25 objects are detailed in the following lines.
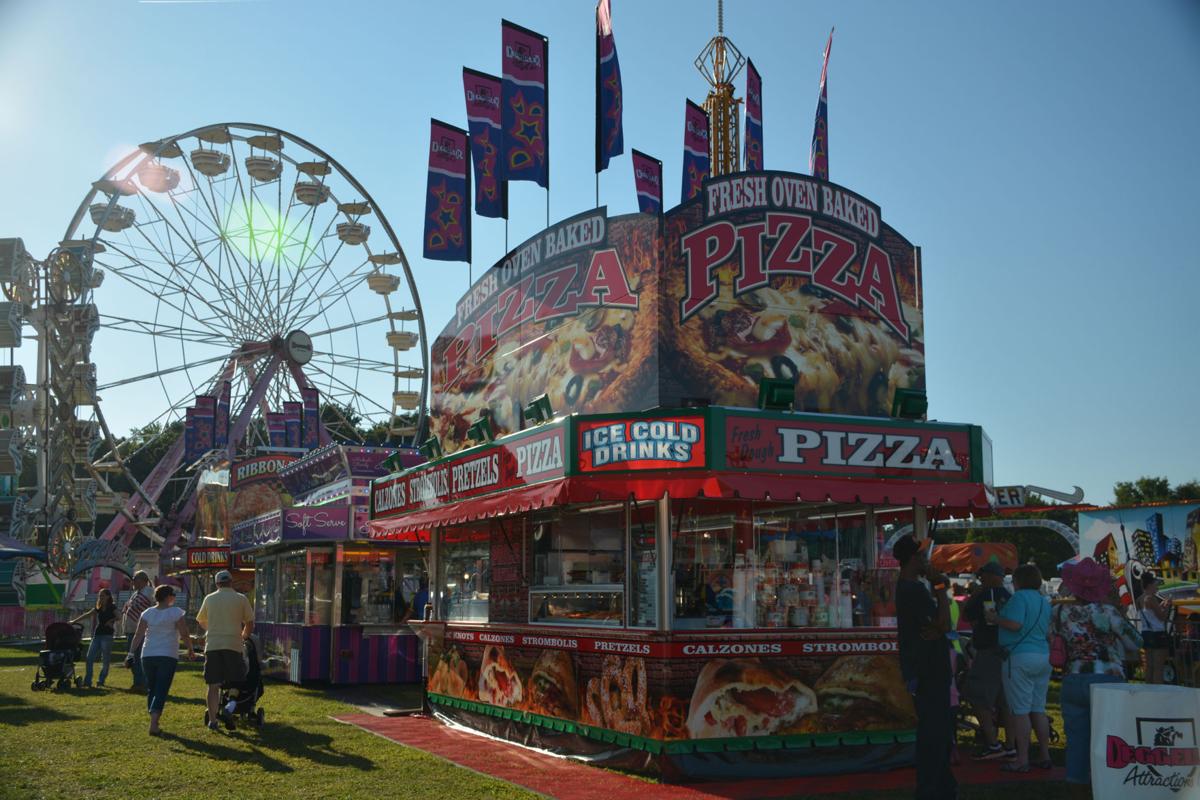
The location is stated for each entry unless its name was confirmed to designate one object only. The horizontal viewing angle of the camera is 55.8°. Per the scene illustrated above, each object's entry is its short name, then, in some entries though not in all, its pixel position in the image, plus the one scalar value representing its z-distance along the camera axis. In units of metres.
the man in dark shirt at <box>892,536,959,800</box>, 7.57
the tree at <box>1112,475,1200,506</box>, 65.18
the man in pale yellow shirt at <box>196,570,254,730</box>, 12.47
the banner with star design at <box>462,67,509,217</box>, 15.23
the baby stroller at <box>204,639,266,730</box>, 12.72
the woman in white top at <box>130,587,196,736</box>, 12.40
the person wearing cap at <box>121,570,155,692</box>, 18.53
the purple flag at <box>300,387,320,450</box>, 36.09
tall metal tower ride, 28.97
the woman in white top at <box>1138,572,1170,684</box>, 14.57
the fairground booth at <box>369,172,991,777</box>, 9.54
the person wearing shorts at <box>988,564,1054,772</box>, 9.62
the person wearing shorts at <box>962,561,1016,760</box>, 9.97
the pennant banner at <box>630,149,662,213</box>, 22.31
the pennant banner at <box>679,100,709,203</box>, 25.17
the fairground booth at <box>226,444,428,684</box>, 18.61
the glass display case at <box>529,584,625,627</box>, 10.59
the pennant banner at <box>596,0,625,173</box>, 15.35
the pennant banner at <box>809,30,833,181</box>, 23.94
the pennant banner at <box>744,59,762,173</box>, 25.45
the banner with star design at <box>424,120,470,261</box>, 16.17
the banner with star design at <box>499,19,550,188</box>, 14.81
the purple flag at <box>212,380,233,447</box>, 35.16
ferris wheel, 32.84
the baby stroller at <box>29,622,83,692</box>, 18.45
